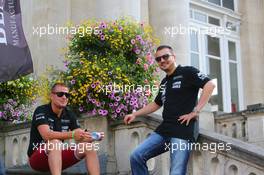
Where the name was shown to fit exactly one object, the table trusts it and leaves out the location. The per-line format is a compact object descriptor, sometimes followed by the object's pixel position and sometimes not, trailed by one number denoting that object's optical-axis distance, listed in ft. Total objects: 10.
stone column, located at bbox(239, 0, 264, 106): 55.21
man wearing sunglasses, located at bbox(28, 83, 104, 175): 19.48
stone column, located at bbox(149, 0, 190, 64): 40.75
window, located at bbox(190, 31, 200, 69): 50.89
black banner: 26.68
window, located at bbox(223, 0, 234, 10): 56.69
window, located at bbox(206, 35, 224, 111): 53.06
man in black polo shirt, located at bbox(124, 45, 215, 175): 18.34
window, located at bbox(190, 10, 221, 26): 51.83
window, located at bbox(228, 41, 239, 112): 55.67
